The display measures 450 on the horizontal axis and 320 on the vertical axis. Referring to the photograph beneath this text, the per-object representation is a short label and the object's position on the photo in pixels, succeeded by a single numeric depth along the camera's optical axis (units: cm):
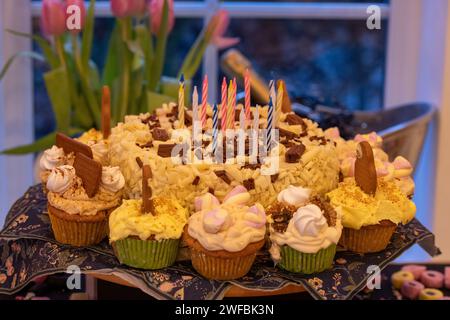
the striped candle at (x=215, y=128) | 191
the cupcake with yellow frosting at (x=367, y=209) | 183
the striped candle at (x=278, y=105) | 211
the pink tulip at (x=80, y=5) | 264
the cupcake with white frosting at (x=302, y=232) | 168
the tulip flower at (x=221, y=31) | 289
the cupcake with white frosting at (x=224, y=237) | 165
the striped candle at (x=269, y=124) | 194
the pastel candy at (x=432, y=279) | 232
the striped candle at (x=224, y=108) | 195
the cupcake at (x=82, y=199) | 181
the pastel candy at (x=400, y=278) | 232
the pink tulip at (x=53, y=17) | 267
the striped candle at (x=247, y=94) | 197
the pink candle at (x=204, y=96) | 199
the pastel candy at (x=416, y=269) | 239
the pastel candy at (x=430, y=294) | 221
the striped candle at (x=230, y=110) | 198
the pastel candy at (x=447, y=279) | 232
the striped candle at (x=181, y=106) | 199
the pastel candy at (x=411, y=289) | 226
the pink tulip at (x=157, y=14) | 277
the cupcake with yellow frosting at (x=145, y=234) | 170
